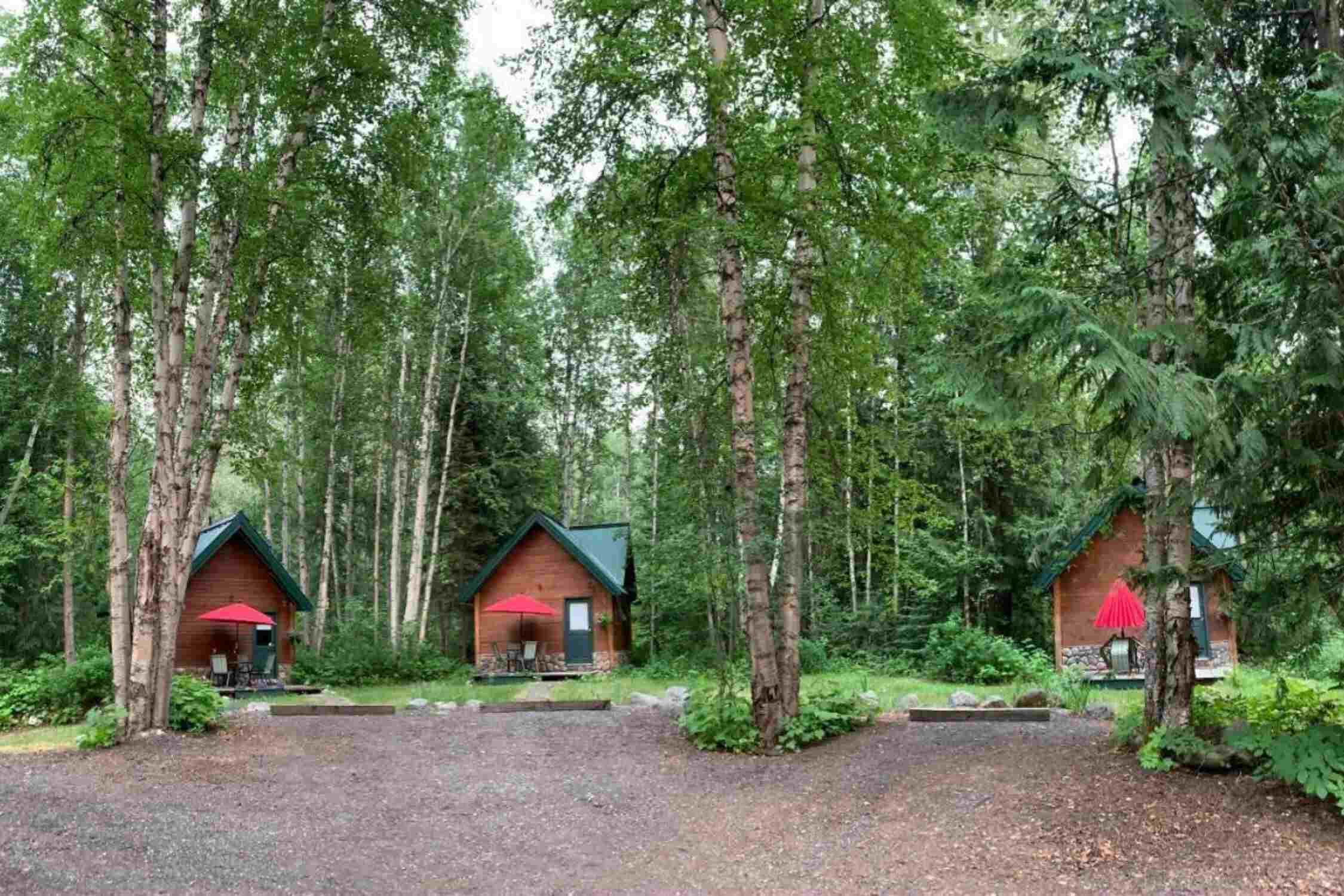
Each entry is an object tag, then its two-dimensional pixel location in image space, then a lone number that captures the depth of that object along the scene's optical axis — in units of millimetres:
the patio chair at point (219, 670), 18984
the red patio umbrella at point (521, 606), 21391
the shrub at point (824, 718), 9609
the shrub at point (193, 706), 10875
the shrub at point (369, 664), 20391
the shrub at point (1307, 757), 5672
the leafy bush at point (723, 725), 9695
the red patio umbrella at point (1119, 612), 15148
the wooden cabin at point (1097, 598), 18328
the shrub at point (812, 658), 19578
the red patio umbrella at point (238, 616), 18875
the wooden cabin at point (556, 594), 22484
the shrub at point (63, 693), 12180
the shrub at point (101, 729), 9688
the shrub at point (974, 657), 17531
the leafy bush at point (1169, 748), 6812
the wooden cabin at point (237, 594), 19844
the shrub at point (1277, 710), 6816
